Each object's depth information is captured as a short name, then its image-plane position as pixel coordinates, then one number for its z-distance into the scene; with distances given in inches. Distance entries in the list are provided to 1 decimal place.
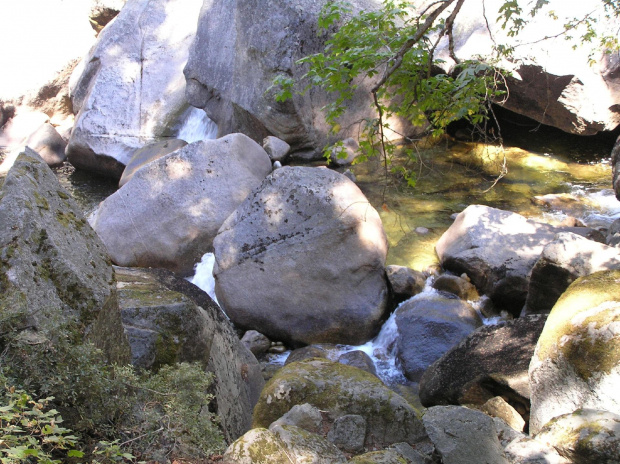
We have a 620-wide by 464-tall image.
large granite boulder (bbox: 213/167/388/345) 243.0
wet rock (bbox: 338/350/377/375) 223.4
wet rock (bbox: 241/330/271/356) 239.6
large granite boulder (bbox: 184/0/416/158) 389.7
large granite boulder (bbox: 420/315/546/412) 166.2
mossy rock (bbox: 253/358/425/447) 122.3
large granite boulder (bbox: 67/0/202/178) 462.3
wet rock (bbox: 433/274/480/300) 257.8
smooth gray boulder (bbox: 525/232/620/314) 197.0
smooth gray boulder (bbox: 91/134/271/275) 287.0
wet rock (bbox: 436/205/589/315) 247.8
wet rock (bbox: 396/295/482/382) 223.1
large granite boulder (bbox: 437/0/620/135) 375.2
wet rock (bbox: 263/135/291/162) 400.8
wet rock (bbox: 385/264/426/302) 259.6
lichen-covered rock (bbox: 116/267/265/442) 125.4
